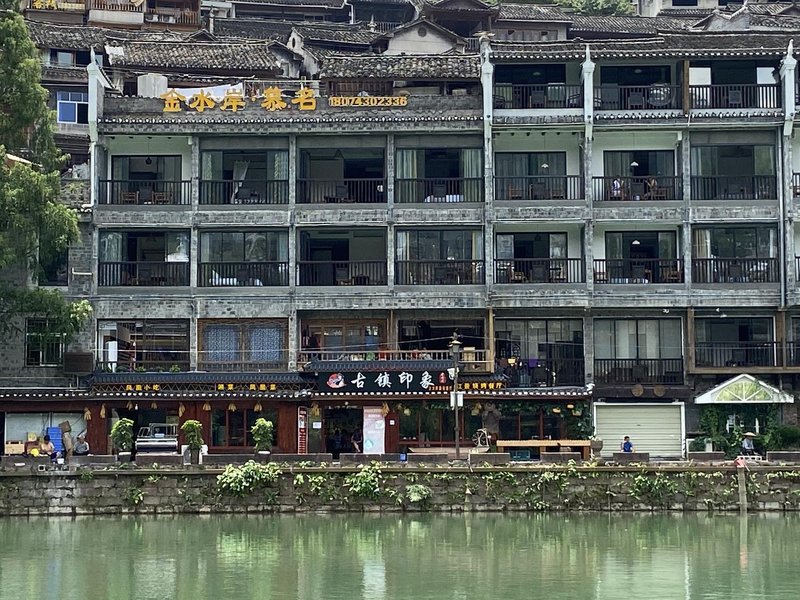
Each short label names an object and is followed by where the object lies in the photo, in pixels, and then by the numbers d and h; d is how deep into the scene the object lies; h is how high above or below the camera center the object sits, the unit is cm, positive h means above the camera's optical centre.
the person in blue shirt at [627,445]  4991 -185
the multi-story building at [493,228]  5400 +632
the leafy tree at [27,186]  4828 +699
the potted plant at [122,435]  4619 -134
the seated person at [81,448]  4822 -185
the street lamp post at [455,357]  4688 +118
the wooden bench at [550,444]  4753 -171
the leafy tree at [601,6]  9438 +2549
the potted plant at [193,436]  4660 -139
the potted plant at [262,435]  4528 -133
